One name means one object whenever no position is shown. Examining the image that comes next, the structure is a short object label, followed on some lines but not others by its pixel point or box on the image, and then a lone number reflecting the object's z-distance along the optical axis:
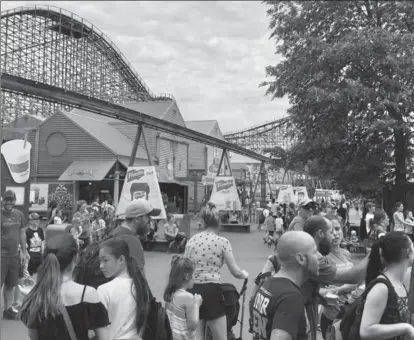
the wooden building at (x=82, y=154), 31.78
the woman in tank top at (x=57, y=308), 2.66
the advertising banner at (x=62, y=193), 28.38
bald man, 2.36
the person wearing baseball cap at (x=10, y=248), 6.91
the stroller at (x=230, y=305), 4.68
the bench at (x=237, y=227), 25.52
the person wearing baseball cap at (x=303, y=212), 5.67
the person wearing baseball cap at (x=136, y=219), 4.27
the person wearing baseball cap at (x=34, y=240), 8.82
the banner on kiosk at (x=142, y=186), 14.74
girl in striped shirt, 3.96
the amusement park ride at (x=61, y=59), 37.00
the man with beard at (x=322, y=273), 3.34
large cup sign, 11.20
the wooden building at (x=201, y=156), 42.73
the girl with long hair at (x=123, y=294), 2.89
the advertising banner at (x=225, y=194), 22.98
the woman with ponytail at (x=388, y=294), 2.69
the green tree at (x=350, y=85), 16.97
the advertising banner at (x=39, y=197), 23.56
